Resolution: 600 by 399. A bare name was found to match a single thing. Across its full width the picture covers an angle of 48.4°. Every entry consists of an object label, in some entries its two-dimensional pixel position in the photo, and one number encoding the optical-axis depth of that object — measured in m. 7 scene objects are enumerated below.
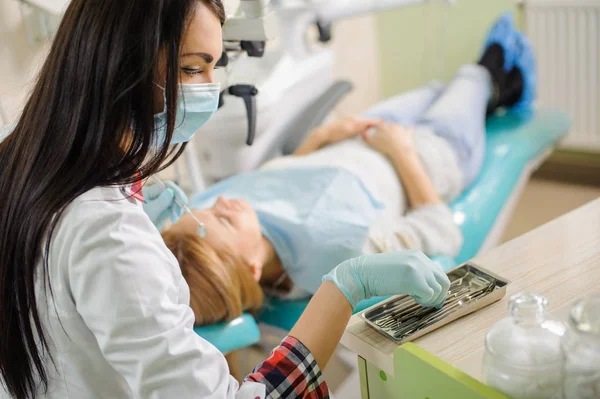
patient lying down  1.57
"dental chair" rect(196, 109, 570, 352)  1.55
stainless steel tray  0.97
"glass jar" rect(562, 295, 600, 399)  0.72
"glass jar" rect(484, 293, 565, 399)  0.75
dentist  0.84
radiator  3.04
